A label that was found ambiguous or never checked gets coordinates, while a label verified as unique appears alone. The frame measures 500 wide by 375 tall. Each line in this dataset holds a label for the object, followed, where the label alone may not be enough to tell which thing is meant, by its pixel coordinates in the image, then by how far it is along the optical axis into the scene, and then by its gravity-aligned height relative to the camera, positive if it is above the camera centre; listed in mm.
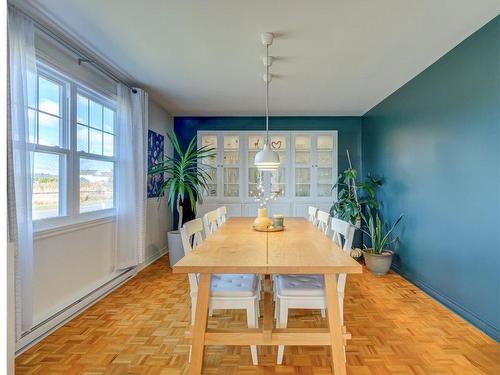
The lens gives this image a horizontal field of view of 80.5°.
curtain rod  2152 +1154
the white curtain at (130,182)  3355 -4
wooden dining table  1512 -452
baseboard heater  2043 -1103
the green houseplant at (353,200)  4270 -277
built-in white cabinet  5184 +167
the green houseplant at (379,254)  3641 -912
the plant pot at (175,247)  3949 -874
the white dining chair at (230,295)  1871 -724
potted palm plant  3964 -59
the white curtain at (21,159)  1819 +148
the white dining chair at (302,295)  1891 -733
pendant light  2658 +212
